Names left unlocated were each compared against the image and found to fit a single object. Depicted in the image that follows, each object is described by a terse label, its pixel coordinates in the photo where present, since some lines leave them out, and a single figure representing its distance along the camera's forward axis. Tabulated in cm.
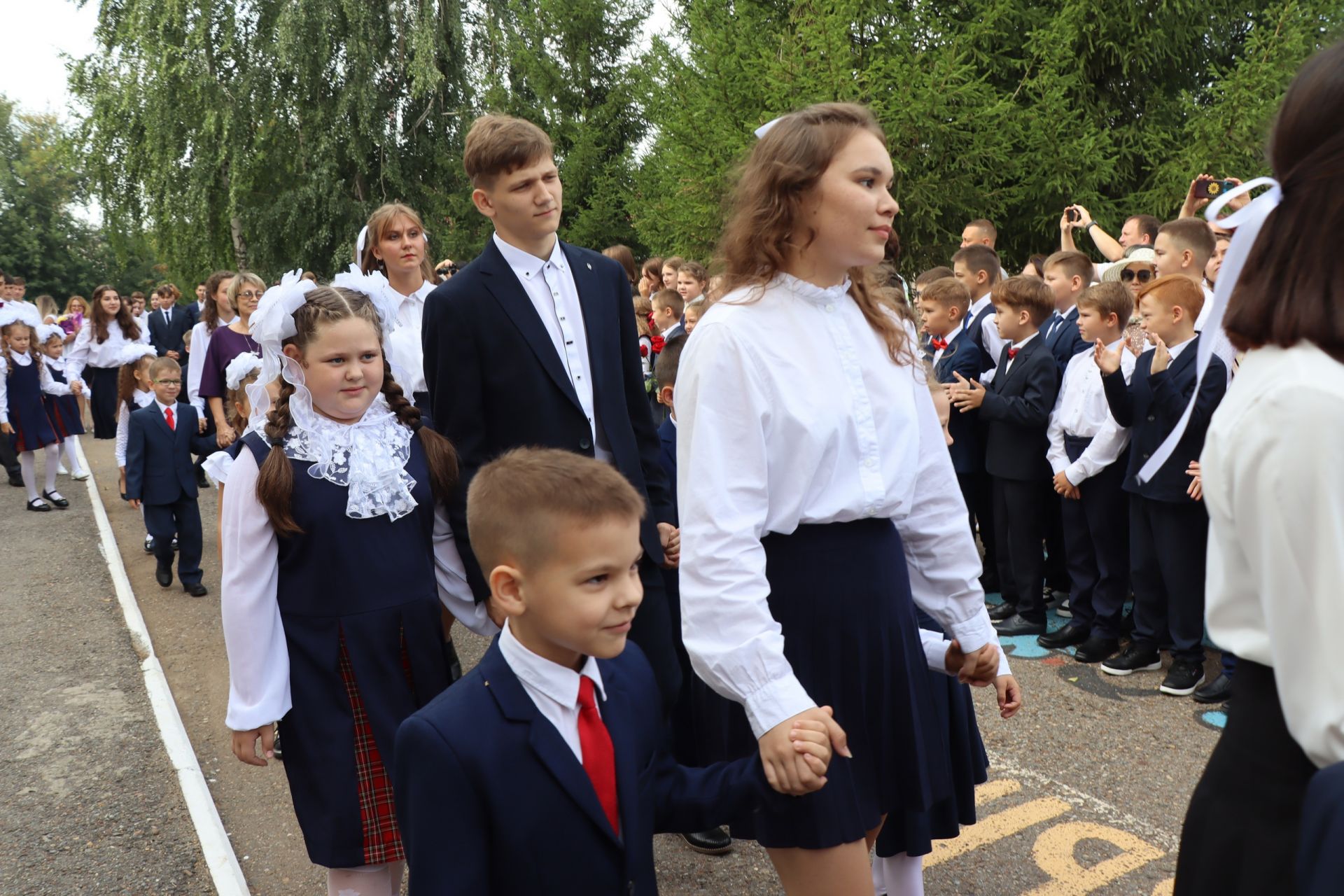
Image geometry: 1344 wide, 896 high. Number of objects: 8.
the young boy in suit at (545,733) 178
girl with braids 279
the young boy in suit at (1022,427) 609
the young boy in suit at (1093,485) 561
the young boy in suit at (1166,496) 521
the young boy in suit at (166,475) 772
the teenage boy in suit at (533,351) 323
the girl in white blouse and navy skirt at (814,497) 211
